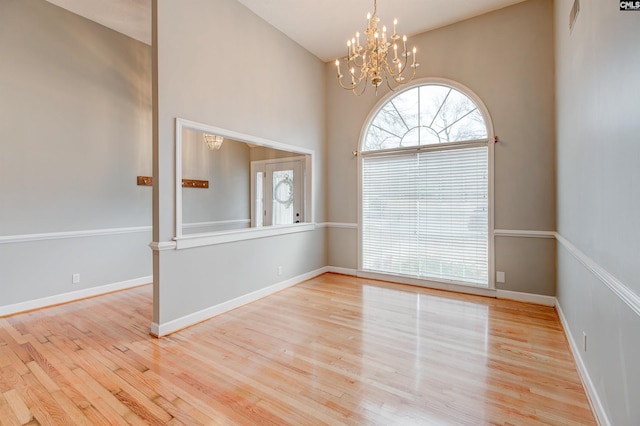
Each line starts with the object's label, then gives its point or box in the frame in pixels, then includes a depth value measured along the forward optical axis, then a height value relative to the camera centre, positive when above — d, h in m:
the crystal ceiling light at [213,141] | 4.12 +1.01
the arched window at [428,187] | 4.07 +0.36
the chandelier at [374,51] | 2.71 +1.48
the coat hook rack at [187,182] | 4.27 +0.45
